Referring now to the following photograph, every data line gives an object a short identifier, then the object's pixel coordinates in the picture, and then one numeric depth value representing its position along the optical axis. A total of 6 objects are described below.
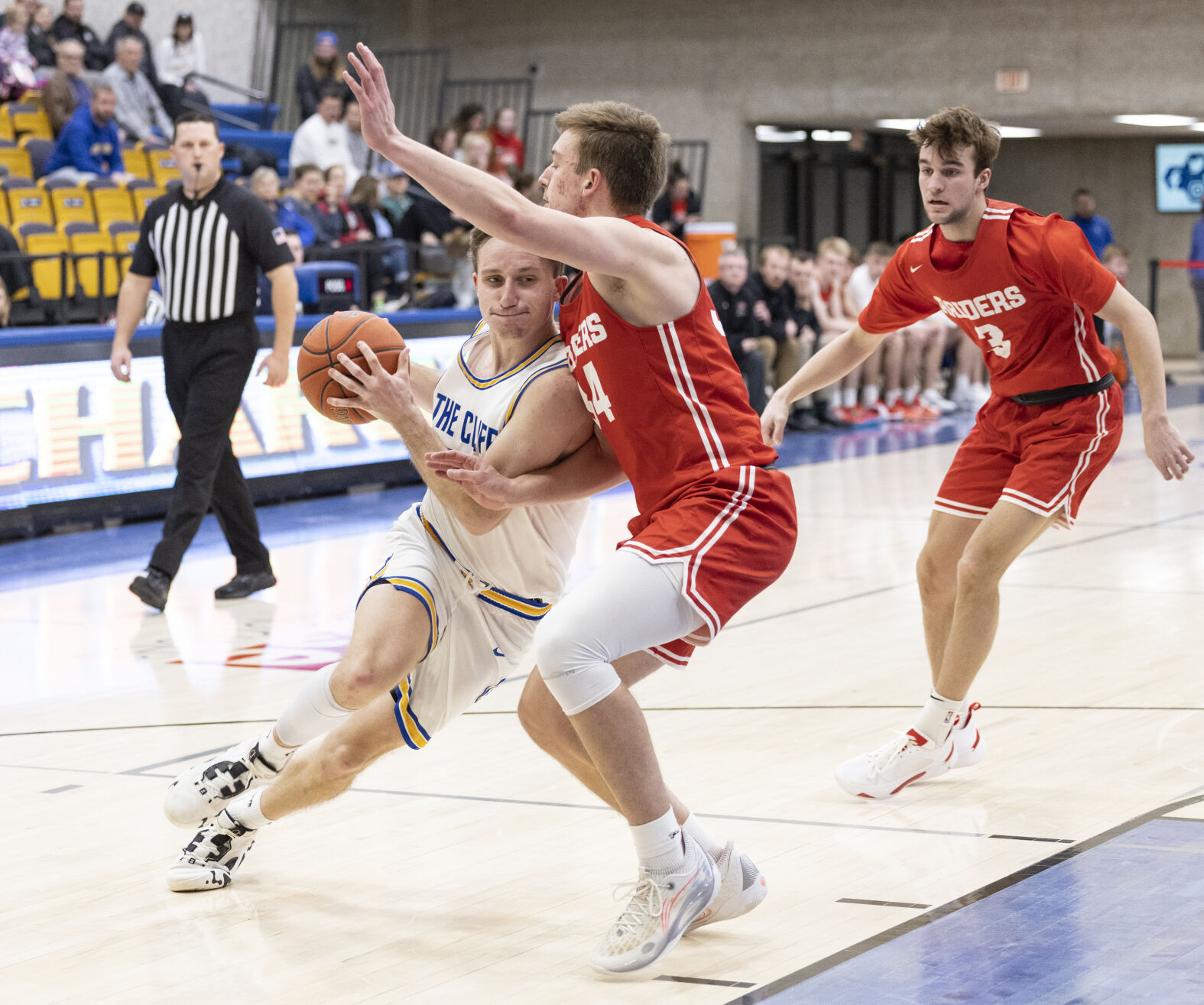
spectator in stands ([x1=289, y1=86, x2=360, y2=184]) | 16.45
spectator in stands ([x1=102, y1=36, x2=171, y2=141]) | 15.74
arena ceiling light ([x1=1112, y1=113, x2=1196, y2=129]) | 21.05
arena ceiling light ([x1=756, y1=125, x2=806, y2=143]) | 22.31
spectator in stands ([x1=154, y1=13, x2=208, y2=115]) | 17.48
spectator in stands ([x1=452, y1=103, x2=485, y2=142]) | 17.95
